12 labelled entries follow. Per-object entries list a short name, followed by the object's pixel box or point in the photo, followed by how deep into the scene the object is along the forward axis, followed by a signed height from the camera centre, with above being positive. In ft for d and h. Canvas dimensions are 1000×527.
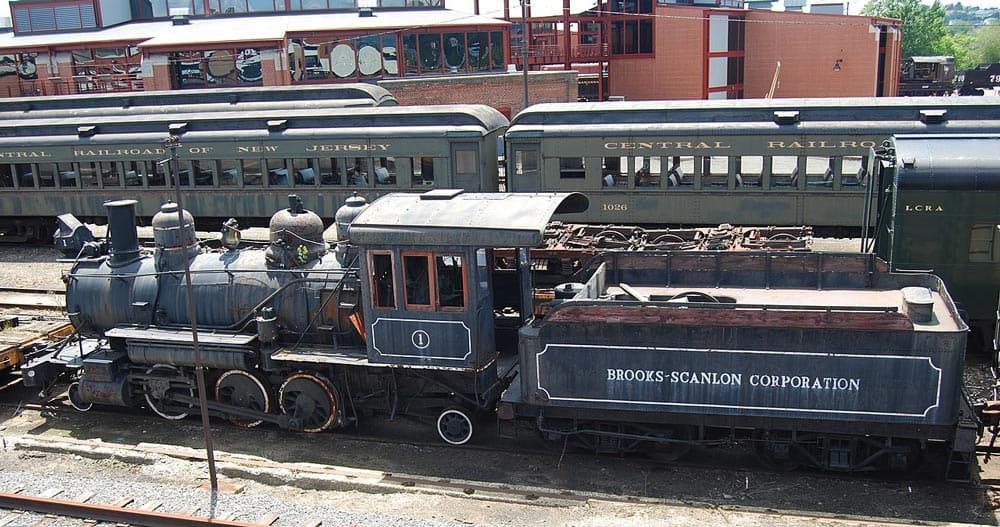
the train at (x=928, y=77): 189.16 -6.87
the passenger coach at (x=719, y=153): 60.18 -7.15
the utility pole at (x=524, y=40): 92.79 +2.21
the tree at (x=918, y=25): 292.61 +6.95
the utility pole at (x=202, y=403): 31.65 -12.24
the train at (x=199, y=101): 85.46 -2.80
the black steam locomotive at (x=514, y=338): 29.81 -10.73
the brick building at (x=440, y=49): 120.16 +2.22
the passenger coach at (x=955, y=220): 41.55 -8.48
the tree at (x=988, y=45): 360.89 -0.89
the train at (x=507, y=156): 61.05 -7.20
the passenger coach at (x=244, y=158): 69.21 -7.25
